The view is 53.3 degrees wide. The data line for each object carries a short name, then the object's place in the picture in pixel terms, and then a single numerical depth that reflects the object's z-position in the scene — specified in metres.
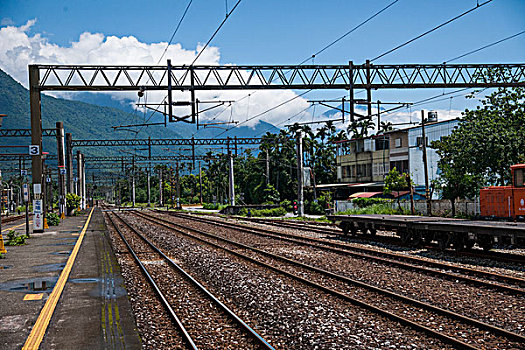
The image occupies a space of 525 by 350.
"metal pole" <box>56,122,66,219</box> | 51.56
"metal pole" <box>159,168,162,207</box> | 89.44
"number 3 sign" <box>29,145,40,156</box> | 27.19
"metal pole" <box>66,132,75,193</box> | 60.38
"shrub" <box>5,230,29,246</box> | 24.59
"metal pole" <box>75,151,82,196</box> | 77.82
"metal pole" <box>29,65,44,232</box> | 27.39
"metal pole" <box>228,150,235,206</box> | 60.09
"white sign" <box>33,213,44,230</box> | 30.48
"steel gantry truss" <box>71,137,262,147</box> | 58.44
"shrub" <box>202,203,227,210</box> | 78.04
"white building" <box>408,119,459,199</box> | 53.44
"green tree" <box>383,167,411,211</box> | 45.03
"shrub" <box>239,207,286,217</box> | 51.88
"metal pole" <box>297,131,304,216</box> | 42.91
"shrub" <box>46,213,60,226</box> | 39.97
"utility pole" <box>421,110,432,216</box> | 38.26
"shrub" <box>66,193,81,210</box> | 60.25
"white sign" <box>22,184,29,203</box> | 27.66
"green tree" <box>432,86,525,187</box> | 34.84
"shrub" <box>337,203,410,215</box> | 40.44
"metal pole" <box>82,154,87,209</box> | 81.72
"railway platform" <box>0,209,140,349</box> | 8.73
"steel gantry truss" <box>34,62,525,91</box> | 24.64
